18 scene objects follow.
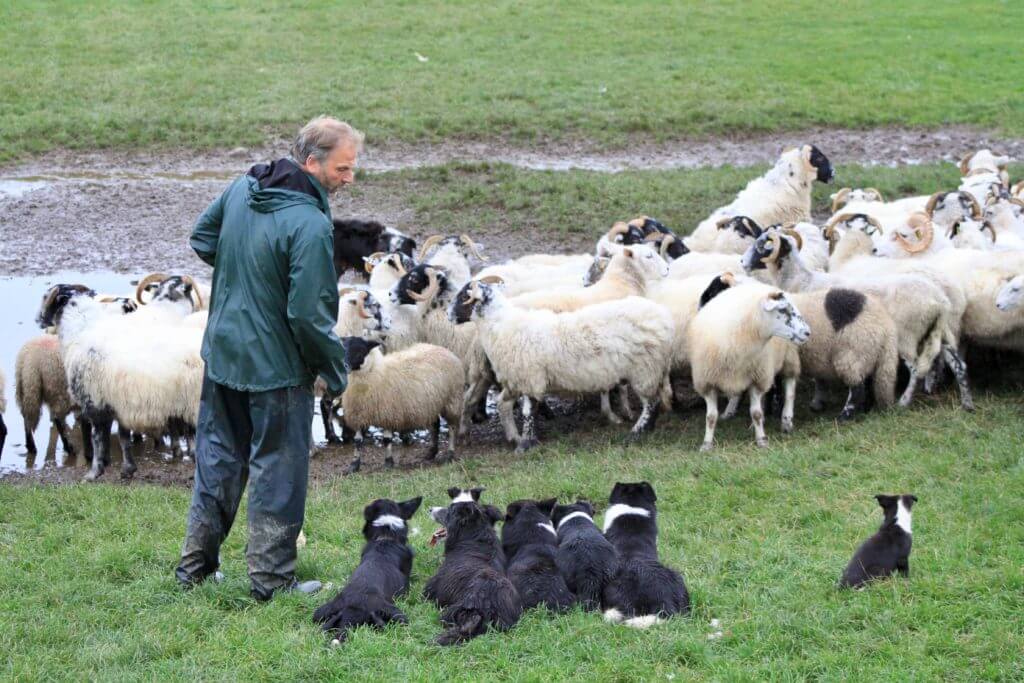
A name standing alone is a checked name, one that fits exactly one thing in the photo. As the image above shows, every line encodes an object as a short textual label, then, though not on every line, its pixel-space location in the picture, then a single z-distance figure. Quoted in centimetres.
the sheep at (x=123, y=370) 1008
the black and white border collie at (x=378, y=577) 597
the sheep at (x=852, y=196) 1505
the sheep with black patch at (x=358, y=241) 1436
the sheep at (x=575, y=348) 1053
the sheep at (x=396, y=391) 1048
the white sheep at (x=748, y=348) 980
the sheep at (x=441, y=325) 1141
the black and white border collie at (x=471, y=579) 591
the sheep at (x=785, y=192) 1514
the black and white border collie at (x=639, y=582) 607
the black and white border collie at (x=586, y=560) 630
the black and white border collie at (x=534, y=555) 623
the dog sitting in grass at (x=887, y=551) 632
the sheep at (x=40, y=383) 1106
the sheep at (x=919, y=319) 1049
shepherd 600
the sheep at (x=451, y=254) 1300
